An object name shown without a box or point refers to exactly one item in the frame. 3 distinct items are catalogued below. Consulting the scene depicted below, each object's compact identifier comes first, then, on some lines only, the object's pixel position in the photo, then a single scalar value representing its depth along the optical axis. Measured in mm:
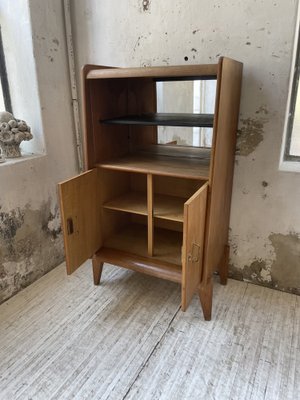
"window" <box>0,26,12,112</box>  1724
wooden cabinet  1272
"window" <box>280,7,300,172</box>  1427
